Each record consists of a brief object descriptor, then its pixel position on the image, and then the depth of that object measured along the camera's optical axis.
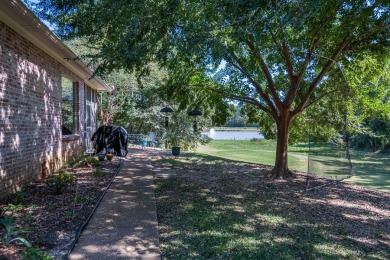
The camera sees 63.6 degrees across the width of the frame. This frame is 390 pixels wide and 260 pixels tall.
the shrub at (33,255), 2.85
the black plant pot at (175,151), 13.44
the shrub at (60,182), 5.74
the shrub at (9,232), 3.28
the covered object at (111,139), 10.61
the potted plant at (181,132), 20.12
